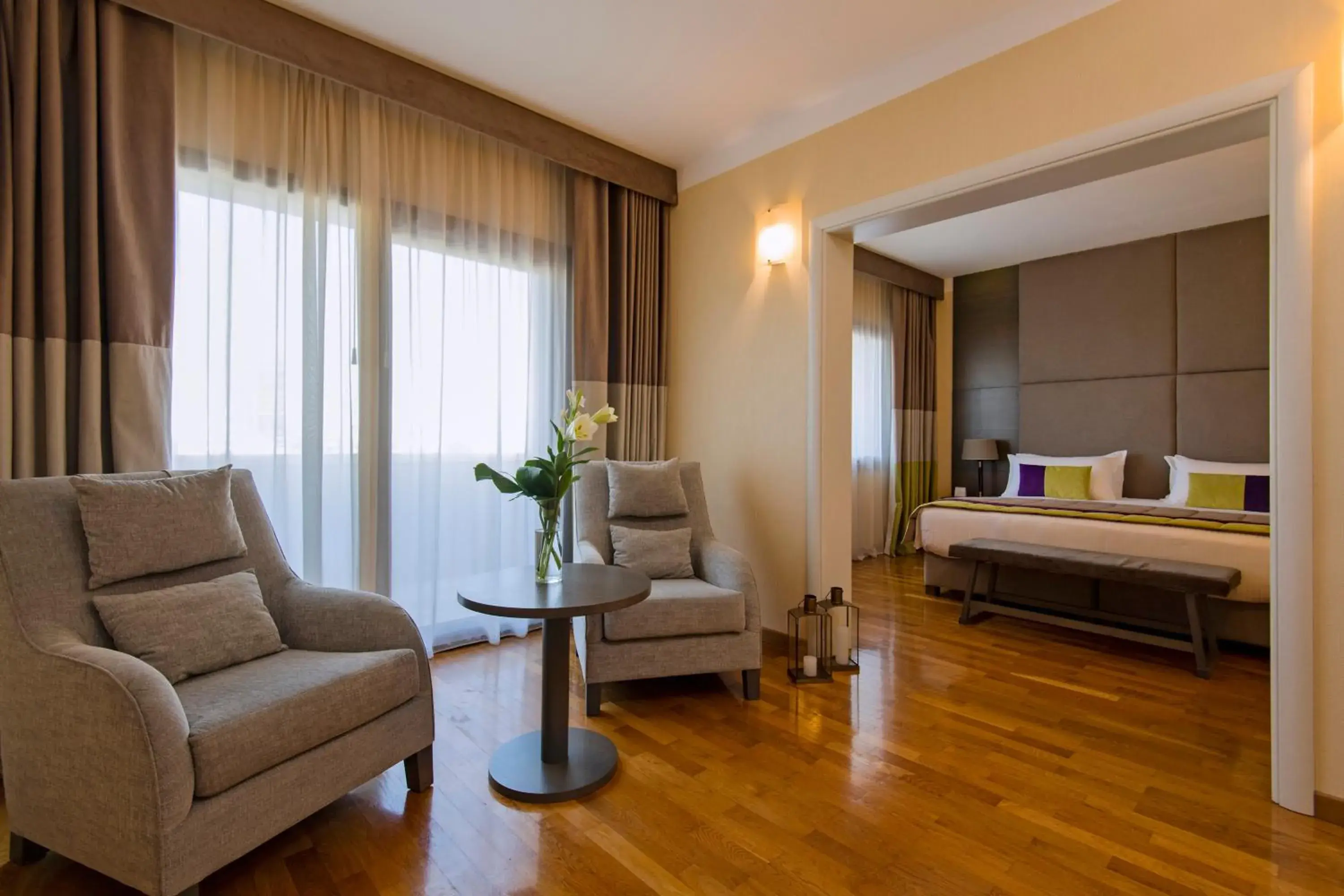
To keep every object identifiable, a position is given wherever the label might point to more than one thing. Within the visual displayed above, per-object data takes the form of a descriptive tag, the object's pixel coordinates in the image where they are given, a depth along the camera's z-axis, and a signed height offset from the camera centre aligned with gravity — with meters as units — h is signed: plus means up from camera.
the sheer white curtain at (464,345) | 3.13 +0.54
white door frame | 1.90 +0.08
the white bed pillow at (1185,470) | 4.34 -0.16
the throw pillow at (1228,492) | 4.16 -0.30
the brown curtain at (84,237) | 2.10 +0.72
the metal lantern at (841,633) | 3.14 -0.92
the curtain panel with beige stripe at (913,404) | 6.16 +0.42
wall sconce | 3.37 +1.09
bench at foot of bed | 3.08 -0.66
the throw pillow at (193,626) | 1.71 -0.50
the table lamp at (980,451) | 5.94 -0.04
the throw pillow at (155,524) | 1.78 -0.23
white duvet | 3.24 -0.53
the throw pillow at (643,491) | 3.19 -0.22
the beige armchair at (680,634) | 2.59 -0.77
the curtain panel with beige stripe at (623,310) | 3.72 +0.82
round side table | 1.95 -0.78
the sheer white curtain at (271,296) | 2.54 +0.63
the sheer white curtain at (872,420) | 5.89 +0.25
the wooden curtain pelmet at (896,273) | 5.49 +1.58
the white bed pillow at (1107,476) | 5.02 -0.23
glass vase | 2.19 -0.32
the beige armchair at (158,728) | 1.38 -0.67
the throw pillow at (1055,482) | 5.02 -0.29
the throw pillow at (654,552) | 3.03 -0.50
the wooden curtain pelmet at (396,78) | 2.44 +1.63
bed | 3.29 -0.55
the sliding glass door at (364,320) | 2.58 +0.58
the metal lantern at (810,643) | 2.99 -0.95
